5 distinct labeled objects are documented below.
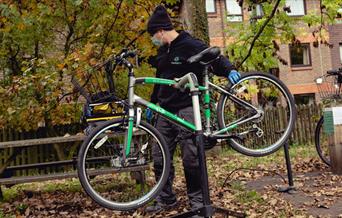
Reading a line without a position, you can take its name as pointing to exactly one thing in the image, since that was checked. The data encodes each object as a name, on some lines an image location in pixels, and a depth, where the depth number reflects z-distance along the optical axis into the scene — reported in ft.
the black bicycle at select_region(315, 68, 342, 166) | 26.17
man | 17.06
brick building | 87.56
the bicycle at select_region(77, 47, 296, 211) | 15.05
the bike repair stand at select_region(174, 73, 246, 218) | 15.33
